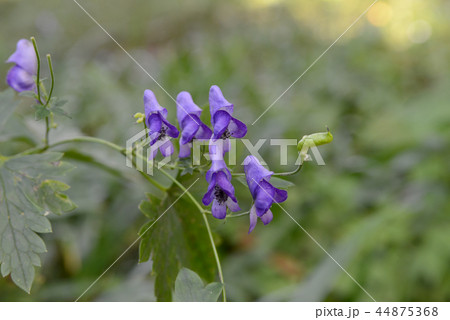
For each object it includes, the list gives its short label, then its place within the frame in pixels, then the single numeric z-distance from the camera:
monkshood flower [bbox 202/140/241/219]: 0.53
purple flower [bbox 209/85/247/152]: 0.56
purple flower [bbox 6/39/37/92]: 0.70
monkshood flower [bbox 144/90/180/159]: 0.59
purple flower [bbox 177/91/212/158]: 0.58
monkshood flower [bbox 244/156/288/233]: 0.54
